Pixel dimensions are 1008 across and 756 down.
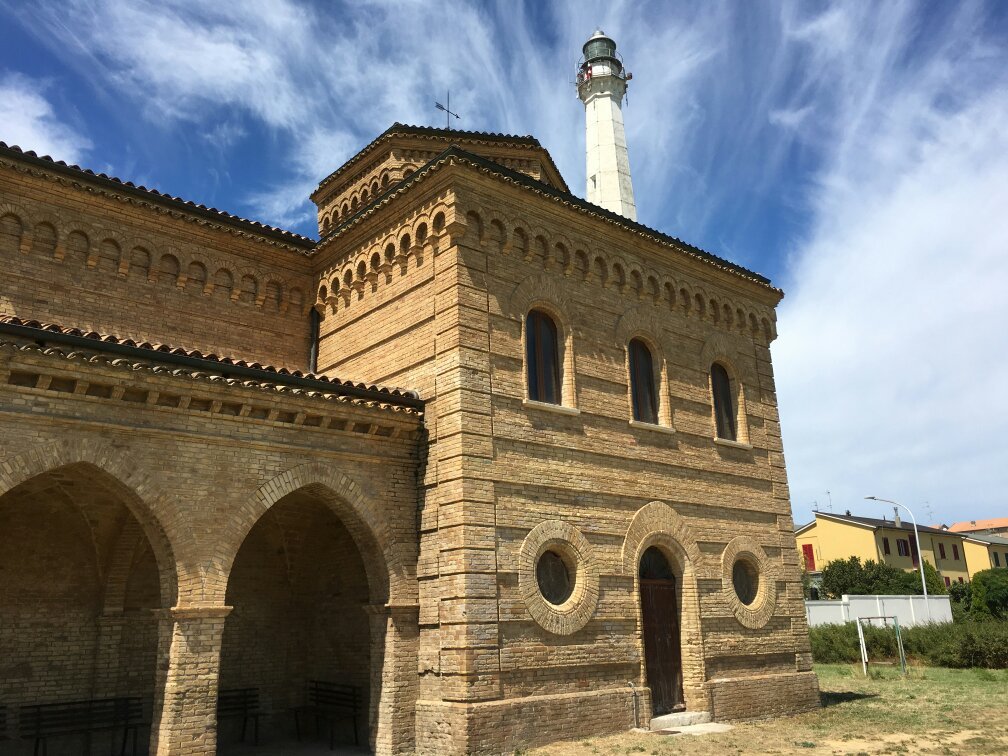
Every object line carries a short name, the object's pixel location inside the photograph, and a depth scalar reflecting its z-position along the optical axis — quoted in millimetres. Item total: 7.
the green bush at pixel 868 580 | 43281
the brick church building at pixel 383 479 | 9797
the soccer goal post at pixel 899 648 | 22172
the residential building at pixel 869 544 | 49750
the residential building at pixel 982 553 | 59188
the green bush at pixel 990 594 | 41344
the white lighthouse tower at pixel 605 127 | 28688
